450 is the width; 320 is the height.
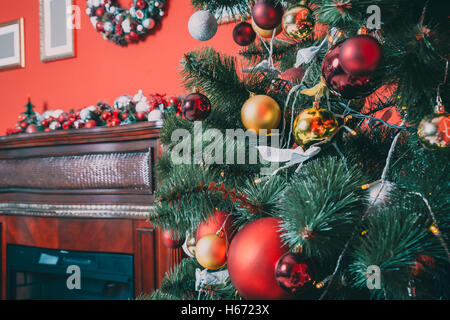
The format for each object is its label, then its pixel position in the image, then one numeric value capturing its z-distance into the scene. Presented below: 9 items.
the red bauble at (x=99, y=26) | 1.68
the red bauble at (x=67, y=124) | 1.47
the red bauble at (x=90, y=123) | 1.40
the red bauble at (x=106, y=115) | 1.38
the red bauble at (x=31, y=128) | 1.56
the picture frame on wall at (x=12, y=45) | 2.02
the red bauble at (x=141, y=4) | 1.57
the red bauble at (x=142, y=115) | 1.28
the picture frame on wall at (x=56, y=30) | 1.85
